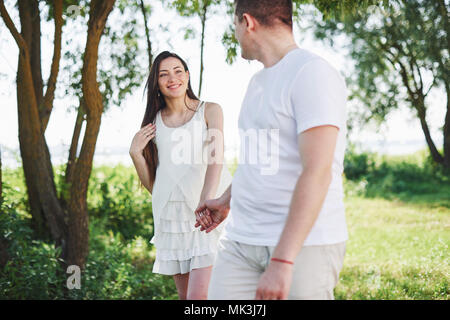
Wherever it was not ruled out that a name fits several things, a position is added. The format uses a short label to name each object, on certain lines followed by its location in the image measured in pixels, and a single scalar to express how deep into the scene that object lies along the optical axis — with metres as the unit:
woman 2.81
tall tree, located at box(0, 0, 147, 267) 4.18
